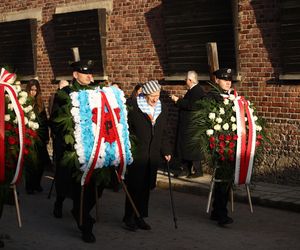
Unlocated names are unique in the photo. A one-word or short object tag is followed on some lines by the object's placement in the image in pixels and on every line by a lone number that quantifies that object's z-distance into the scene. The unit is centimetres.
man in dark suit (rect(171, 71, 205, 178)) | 1338
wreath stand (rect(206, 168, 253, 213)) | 973
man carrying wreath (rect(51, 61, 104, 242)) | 875
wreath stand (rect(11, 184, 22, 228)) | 852
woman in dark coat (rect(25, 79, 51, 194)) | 1238
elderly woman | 936
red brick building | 1281
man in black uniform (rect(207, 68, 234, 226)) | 954
